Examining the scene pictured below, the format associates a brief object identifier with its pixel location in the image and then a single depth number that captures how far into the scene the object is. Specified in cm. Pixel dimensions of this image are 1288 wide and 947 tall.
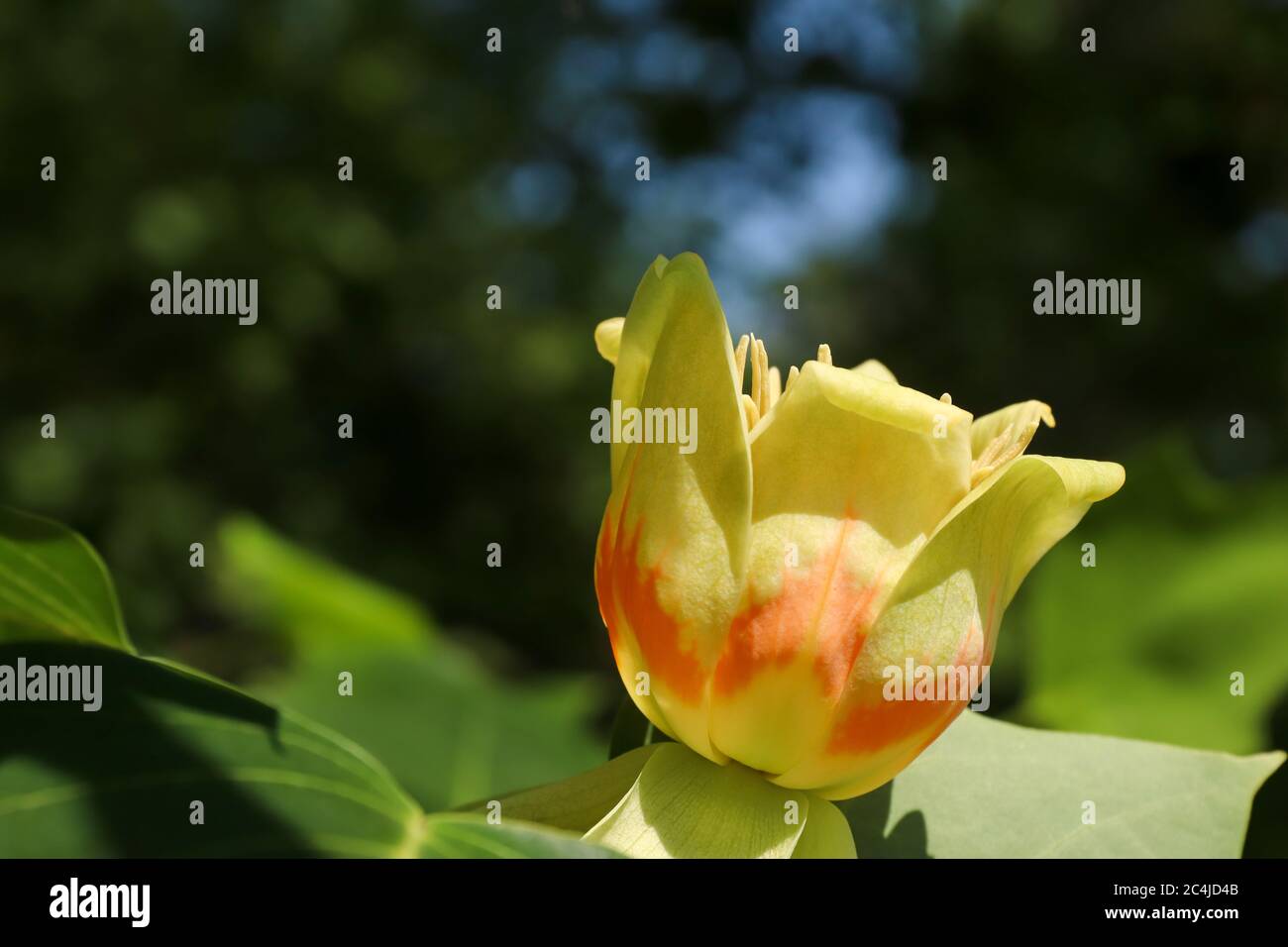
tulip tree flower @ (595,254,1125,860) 19
